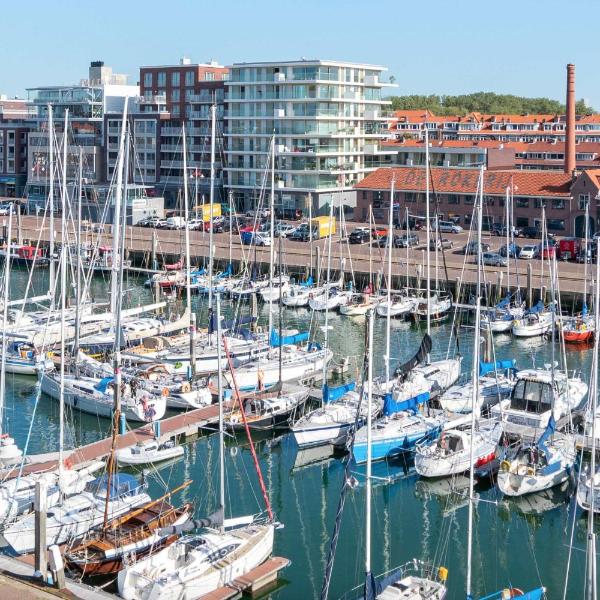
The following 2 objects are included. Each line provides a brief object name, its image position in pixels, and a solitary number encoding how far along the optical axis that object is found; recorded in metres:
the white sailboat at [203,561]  21.05
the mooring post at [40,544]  21.22
